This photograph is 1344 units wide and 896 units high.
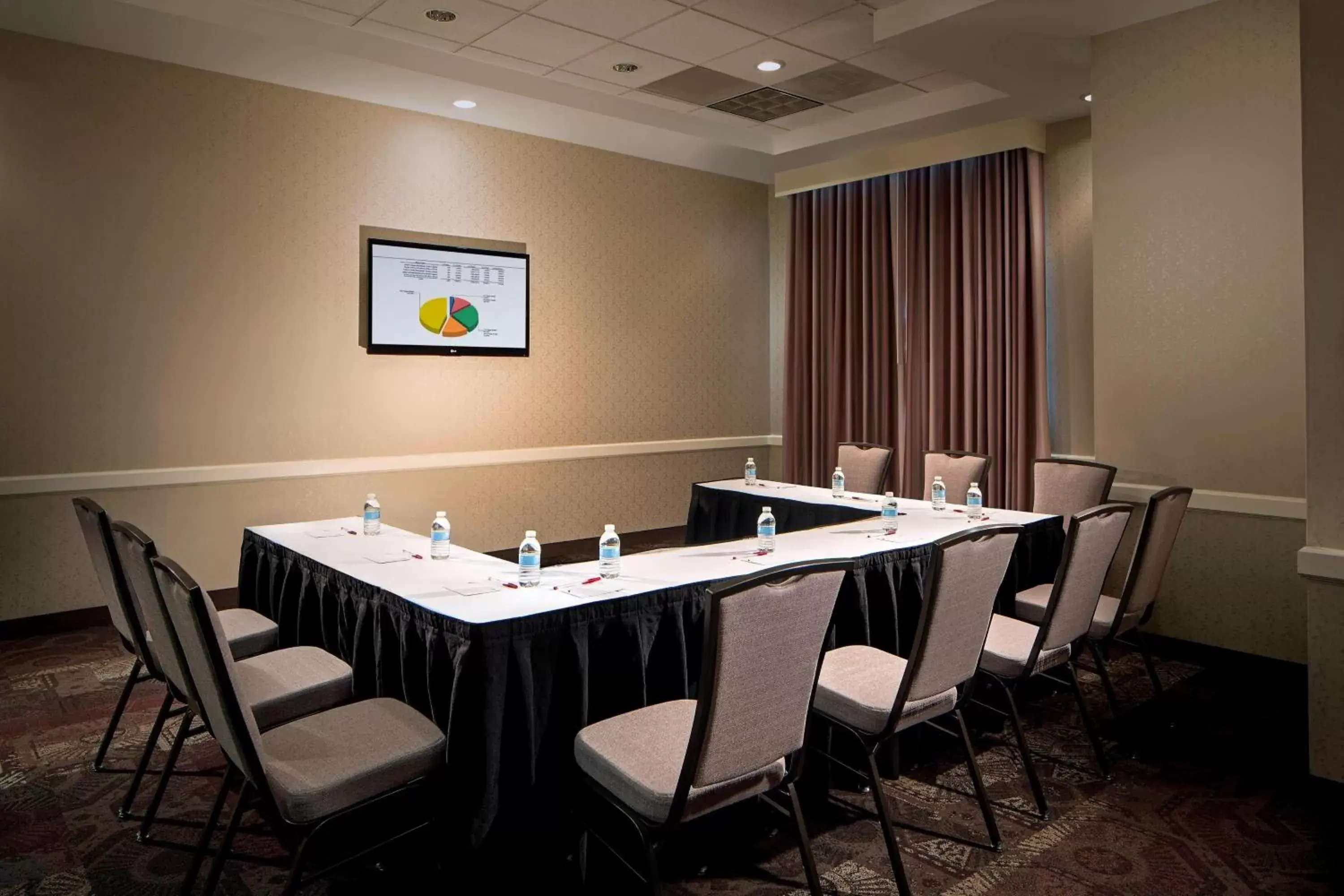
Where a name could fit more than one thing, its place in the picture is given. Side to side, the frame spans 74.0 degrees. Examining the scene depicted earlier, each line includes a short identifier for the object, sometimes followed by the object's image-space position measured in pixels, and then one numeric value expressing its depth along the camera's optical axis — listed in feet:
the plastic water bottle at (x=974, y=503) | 13.35
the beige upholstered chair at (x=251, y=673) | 7.38
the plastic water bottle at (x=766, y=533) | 10.81
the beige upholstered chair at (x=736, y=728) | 6.17
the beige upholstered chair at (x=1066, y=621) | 9.12
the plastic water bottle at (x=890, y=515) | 12.11
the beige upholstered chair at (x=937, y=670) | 7.59
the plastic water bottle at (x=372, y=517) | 11.71
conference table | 7.29
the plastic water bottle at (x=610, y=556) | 9.11
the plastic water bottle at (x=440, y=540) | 10.18
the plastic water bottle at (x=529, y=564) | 8.82
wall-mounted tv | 18.98
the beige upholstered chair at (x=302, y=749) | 6.25
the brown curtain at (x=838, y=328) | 23.20
